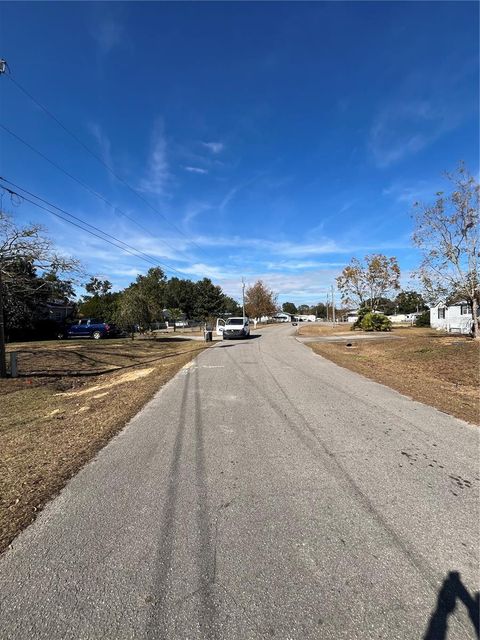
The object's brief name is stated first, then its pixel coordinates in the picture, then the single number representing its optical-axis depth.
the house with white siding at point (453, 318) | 32.06
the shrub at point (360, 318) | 42.52
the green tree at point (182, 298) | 78.06
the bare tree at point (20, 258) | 15.45
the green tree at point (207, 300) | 76.75
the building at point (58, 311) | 33.33
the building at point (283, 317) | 141.86
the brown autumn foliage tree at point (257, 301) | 75.50
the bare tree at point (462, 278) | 18.73
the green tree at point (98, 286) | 97.06
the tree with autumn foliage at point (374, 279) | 52.09
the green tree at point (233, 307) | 93.75
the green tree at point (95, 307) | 56.25
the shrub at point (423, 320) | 46.28
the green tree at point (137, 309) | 27.33
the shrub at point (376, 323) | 39.41
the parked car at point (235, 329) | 30.16
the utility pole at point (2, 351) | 11.21
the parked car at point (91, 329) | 32.00
